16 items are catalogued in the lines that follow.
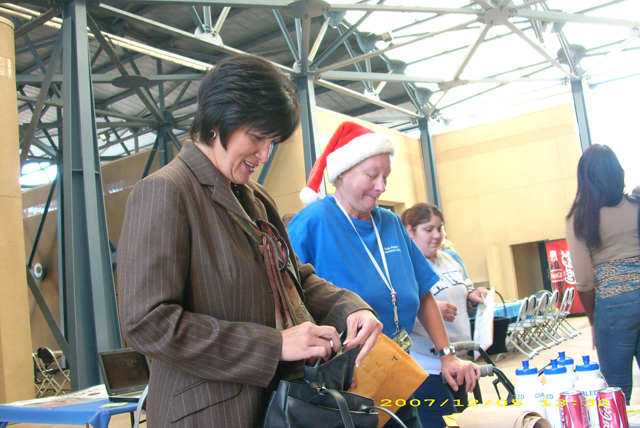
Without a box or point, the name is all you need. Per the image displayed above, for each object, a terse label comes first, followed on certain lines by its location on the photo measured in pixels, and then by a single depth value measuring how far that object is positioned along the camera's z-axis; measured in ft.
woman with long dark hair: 7.79
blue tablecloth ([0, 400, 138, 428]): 9.25
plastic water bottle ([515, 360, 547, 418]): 4.69
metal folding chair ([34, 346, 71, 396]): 30.96
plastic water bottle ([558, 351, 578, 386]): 4.84
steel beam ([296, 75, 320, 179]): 32.81
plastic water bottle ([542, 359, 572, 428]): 4.55
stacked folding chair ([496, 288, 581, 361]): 29.48
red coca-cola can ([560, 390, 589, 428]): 4.43
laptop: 10.37
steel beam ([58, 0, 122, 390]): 18.20
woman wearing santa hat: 6.12
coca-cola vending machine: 45.11
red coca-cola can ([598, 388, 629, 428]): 4.37
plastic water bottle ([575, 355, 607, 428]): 4.48
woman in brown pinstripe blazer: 3.27
